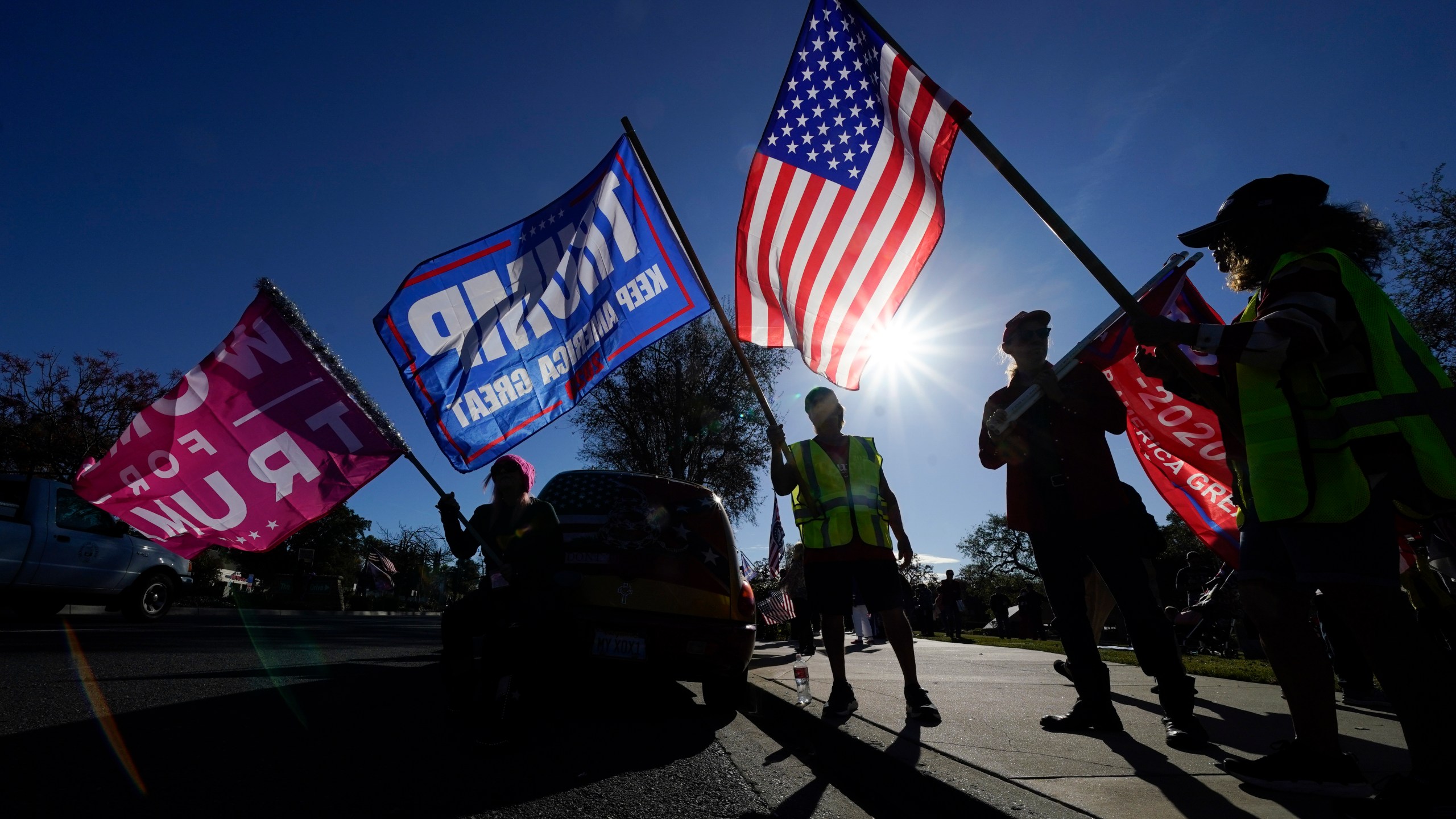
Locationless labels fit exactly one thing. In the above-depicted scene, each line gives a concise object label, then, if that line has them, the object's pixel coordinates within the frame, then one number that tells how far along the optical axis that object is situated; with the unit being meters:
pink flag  4.31
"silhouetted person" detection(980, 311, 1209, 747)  3.16
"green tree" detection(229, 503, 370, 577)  66.12
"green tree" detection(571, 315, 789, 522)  29.92
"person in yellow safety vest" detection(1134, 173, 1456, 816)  1.87
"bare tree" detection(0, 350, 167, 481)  25.73
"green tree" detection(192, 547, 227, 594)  26.69
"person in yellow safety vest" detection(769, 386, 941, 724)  4.01
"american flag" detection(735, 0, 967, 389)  3.97
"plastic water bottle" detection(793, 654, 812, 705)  4.37
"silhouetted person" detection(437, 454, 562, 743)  3.29
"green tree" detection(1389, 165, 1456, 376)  17.17
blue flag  5.22
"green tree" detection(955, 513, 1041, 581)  74.01
